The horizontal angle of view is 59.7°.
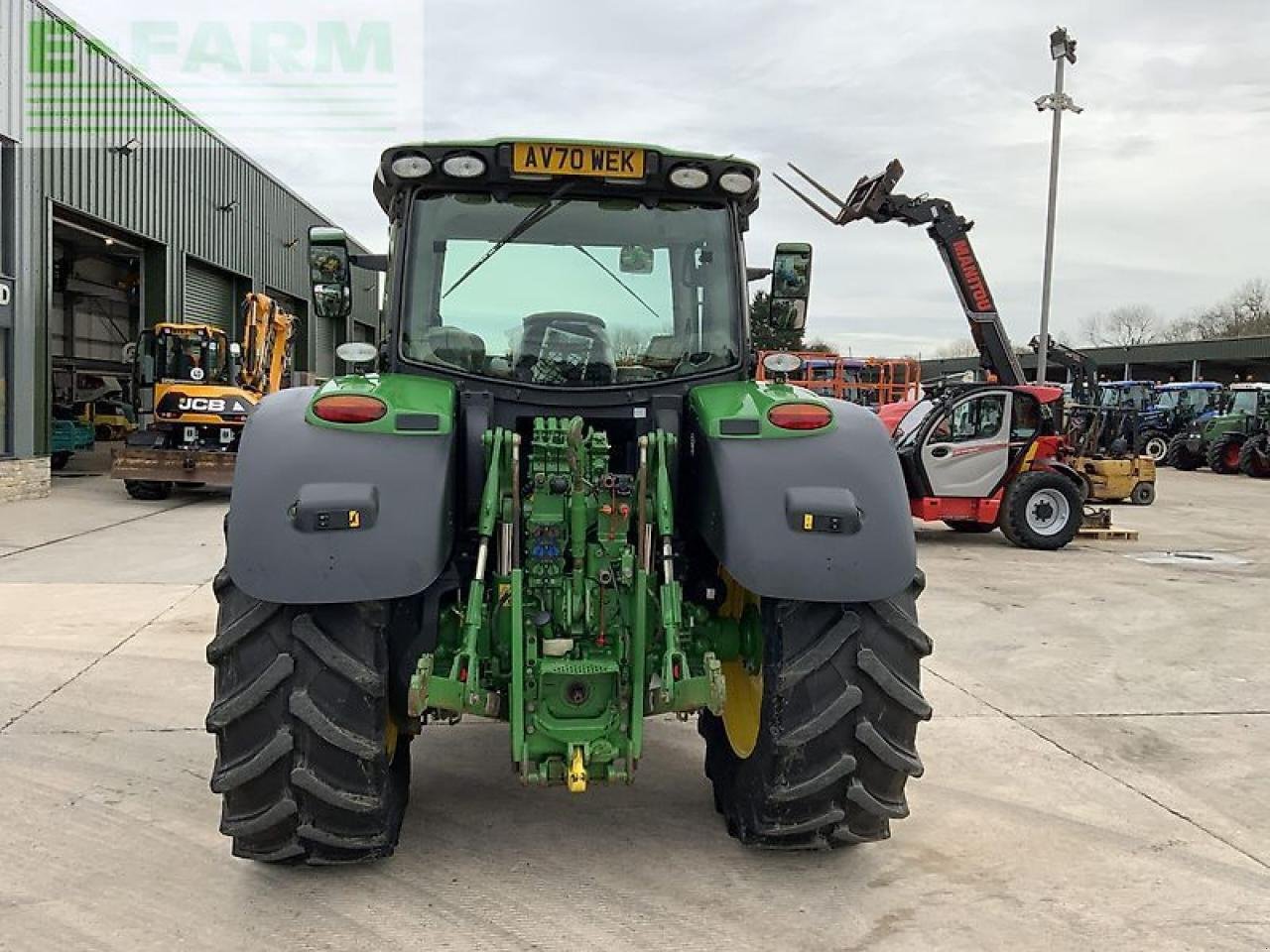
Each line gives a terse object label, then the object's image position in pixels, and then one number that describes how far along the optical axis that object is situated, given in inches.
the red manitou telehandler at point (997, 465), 502.6
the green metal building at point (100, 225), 632.4
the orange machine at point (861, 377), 1016.9
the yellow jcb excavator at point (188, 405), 644.1
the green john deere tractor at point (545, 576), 132.1
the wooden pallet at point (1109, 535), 546.6
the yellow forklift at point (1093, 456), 636.7
